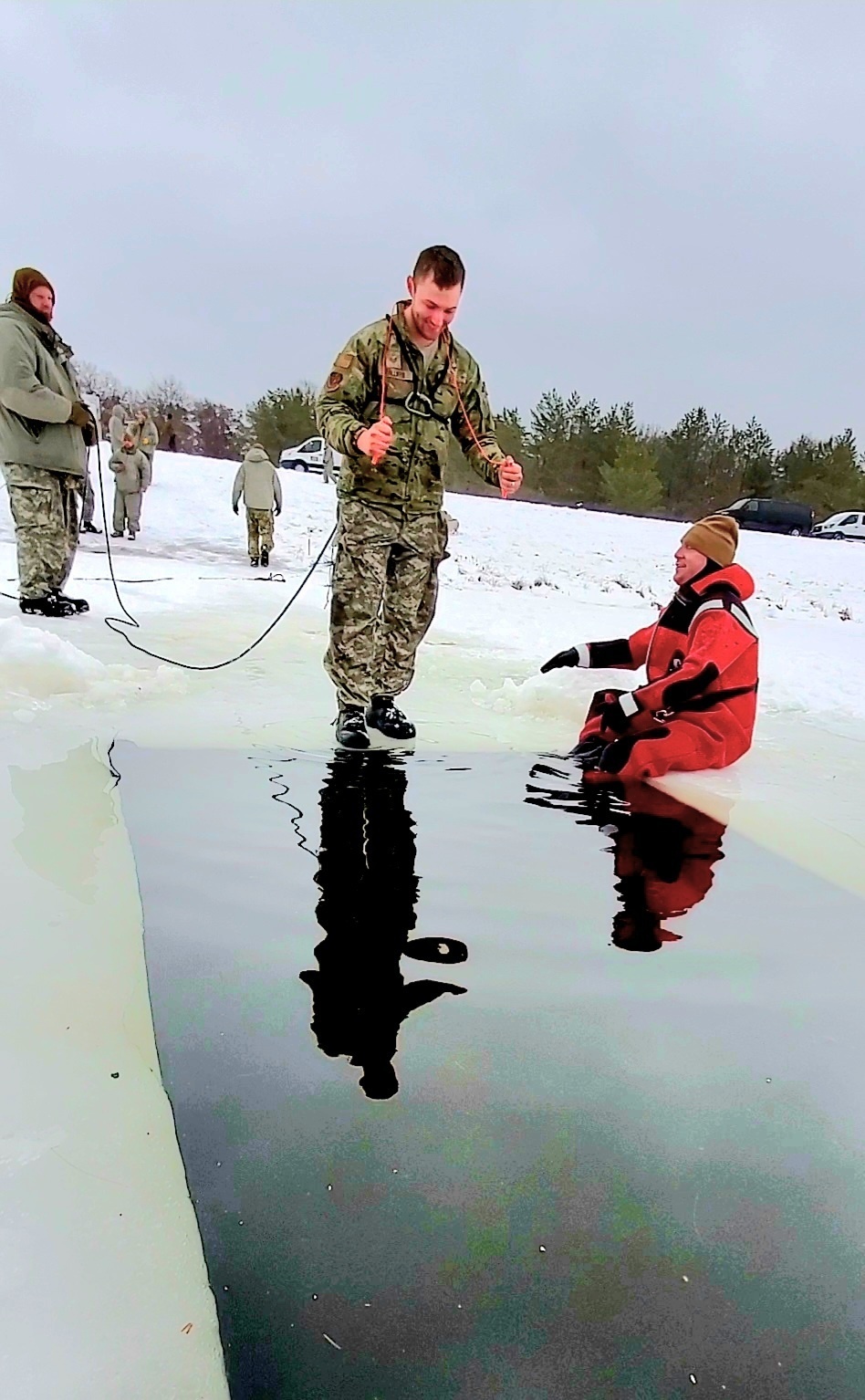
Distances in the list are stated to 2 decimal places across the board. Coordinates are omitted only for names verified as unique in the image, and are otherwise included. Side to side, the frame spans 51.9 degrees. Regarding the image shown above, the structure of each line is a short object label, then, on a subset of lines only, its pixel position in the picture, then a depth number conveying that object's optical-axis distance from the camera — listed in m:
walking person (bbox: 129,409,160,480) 12.56
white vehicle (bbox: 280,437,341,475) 27.62
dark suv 28.67
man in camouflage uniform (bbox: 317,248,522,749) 3.52
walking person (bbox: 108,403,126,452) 12.47
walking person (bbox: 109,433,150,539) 12.27
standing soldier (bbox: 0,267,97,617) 5.19
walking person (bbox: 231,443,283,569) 11.90
